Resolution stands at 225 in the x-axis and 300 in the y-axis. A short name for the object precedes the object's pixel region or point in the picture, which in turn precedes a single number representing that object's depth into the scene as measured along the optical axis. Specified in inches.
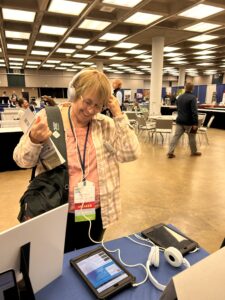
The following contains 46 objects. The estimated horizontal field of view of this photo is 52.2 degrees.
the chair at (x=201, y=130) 259.1
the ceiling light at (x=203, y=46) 338.1
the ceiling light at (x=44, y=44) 309.0
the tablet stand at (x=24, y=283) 25.8
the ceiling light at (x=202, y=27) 232.9
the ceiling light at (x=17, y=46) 331.3
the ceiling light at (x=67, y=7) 176.1
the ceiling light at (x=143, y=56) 436.1
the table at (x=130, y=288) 32.6
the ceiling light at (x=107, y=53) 394.3
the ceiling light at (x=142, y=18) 205.2
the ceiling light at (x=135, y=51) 382.6
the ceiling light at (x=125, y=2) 171.2
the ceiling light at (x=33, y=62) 508.7
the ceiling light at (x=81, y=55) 425.0
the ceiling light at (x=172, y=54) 402.9
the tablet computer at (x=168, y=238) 42.5
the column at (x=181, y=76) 606.1
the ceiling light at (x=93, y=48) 350.3
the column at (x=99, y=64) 499.3
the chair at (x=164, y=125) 245.6
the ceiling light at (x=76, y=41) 295.0
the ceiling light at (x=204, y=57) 438.5
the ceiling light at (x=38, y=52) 382.2
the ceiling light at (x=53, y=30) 238.3
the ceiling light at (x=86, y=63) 521.7
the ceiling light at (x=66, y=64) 567.5
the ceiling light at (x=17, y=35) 259.6
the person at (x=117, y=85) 169.8
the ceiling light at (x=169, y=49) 357.4
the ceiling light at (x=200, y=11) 184.9
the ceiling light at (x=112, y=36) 270.3
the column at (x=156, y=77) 299.3
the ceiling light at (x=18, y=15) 193.9
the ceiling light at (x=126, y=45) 333.7
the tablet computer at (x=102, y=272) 32.8
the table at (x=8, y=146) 171.6
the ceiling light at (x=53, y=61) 508.5
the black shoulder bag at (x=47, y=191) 42.4
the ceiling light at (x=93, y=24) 223.3
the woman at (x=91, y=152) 46.4
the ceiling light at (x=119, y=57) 452.1
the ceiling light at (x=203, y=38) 281.4
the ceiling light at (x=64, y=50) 362.9
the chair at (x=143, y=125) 274.5
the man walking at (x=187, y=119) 201.8
